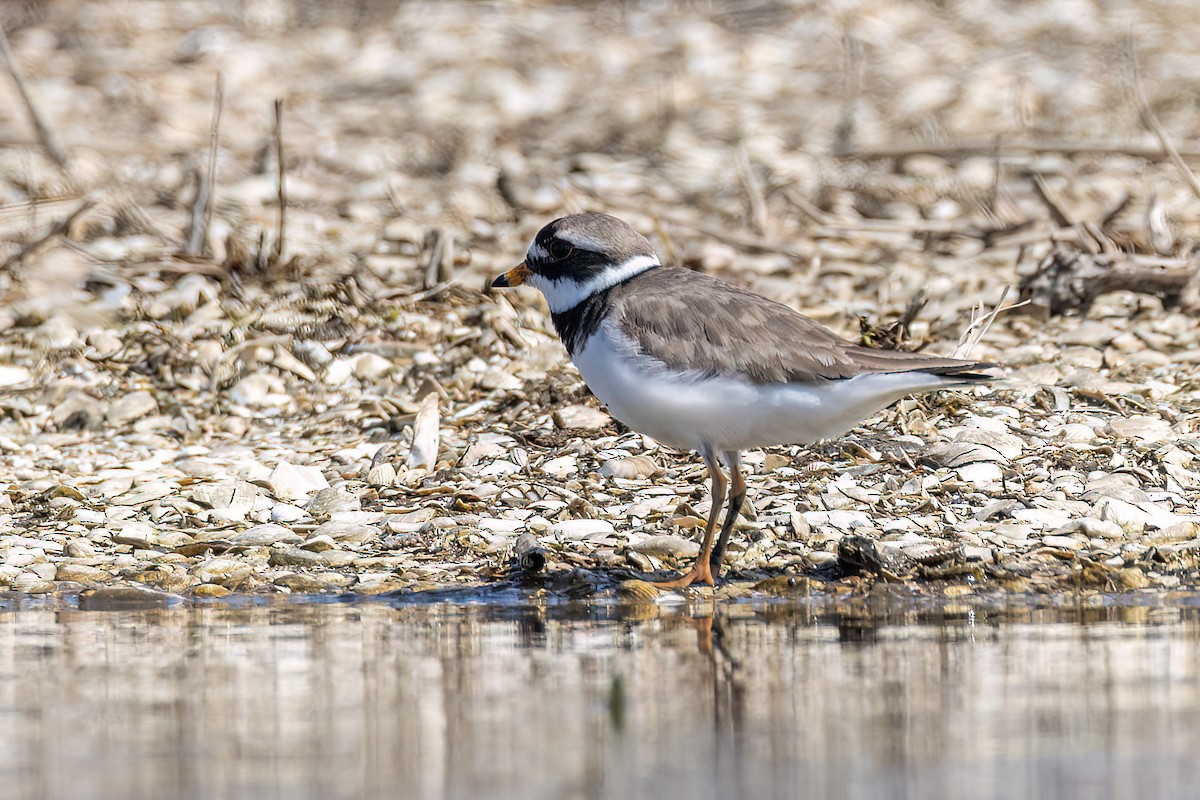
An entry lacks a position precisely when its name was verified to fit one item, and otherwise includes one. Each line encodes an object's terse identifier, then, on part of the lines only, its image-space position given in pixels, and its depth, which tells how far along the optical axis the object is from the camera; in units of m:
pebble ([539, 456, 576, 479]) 12.95
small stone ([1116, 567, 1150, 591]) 10.31
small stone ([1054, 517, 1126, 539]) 11.11
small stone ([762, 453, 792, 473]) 13.02
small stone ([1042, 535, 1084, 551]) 10.96
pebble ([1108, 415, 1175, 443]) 12.90
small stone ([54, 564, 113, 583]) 11.16
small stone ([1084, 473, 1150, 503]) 11.66
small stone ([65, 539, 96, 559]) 11.62
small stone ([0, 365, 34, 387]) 15.70
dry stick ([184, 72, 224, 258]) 17.73
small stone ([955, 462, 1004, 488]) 12.22
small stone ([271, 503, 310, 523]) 12.32
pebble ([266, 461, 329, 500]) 12.80
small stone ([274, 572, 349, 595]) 10.94
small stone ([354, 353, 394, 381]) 15.61
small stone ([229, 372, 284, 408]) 15.30
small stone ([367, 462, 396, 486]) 12.97
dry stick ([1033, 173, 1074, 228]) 16.90
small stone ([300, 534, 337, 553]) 11.59
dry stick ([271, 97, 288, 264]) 16.91
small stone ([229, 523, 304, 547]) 11.70
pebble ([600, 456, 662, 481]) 12.85
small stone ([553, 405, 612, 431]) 13.82
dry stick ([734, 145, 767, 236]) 19.25
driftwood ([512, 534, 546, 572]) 10.97
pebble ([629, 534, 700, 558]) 11.60
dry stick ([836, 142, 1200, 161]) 18.16
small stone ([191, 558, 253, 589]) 11.02
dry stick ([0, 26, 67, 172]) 20.80
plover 10.98
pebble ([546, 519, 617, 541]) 11.73
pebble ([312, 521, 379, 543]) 11.80
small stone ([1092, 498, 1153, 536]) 11.23
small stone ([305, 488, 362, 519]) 12.44
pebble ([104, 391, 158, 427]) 14.95
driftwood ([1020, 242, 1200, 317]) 15.99
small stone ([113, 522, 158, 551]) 11.86
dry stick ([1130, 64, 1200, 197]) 16.58
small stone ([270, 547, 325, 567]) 11.36
